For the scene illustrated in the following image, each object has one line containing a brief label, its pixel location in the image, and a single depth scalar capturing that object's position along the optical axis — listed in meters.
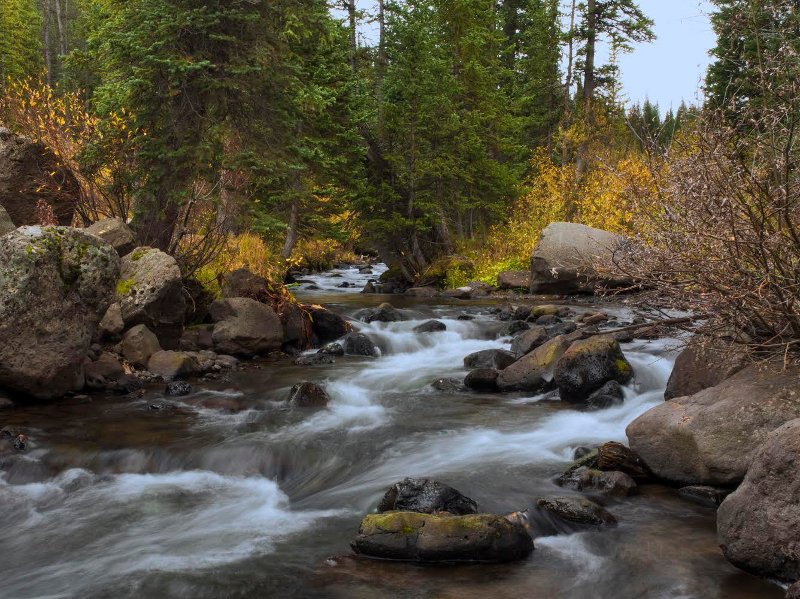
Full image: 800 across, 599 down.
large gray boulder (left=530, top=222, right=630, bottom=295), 19.41
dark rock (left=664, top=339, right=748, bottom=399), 6.89
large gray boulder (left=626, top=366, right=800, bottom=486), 6.00
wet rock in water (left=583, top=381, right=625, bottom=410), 9.33
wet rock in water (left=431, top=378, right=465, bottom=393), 10.80
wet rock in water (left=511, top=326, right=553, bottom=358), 11.91
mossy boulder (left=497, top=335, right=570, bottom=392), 10.30
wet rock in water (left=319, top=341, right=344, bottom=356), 13.09
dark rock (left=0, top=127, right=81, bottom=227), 12.27
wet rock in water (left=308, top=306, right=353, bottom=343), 14.27
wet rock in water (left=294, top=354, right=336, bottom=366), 12.29
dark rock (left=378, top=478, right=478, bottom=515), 5.77
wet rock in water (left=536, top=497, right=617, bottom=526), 5.88
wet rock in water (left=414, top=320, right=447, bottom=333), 14.63
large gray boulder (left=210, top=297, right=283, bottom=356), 12.30
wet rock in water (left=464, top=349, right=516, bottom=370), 11.60
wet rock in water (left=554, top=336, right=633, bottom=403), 9.73
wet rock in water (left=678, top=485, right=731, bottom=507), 6.20
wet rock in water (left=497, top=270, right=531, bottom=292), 21.06
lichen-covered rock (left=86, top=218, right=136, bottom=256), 12.09
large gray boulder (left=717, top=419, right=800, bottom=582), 4.57
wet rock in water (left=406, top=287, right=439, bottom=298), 21.39
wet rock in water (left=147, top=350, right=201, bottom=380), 10.94
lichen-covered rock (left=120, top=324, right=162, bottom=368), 11.00
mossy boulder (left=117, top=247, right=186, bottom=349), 11.39
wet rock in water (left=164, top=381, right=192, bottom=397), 10.02
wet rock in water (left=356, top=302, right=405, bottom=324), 15.90
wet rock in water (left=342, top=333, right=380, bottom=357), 13.44
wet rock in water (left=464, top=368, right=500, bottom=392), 10.56
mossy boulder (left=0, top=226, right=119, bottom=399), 8.83
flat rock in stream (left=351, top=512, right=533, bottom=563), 5.15
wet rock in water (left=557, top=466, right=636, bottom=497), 6.44
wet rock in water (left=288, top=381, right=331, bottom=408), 9.90
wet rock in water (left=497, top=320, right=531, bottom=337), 14.14
